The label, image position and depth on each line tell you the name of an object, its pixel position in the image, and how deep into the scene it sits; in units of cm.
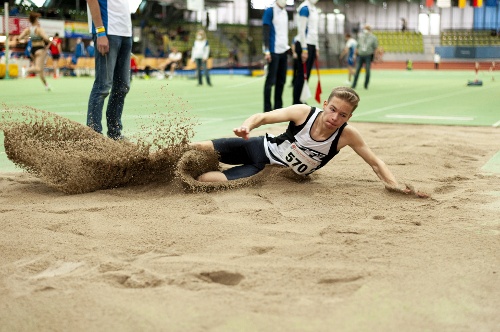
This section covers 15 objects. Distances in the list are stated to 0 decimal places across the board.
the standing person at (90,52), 2914
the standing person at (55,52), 2498
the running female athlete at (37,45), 1684
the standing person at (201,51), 2214
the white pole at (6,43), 2086
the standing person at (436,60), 4347
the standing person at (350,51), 2506
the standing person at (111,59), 676
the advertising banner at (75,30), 3066
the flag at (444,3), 3225
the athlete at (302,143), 491
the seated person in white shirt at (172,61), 2836
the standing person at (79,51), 2947
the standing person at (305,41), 1216
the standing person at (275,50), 1114
